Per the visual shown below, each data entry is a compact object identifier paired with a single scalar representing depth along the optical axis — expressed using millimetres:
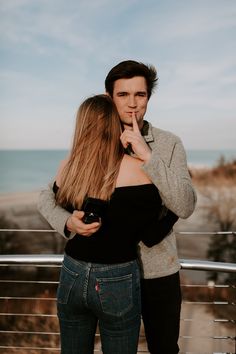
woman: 1101
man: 1187
